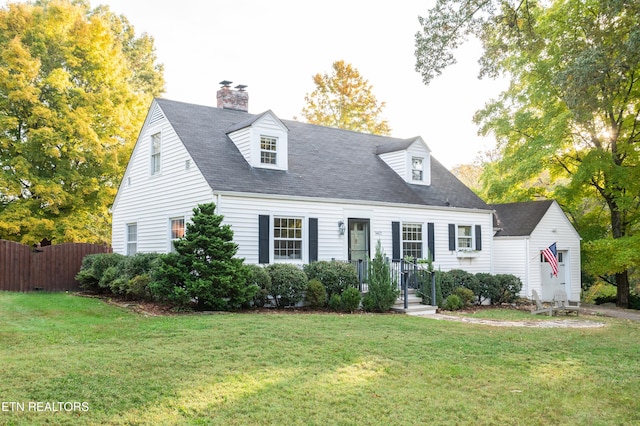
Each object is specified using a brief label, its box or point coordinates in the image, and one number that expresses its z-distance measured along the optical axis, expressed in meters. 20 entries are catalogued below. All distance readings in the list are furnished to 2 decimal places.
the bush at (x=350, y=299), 13.71
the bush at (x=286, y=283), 13.55
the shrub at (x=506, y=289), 18.05
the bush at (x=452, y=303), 15.72
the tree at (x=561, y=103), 11.15
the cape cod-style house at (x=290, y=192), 14.91
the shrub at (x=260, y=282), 13.20
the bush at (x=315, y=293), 13.88
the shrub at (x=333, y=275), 14.33
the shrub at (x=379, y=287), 14.13
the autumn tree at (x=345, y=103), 35.16
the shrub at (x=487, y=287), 17.77
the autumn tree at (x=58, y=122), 19.03
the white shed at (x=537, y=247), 20.20
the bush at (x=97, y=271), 15.73
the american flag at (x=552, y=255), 17.06
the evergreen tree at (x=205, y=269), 12.01
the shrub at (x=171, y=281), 11.98
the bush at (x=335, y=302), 13.88
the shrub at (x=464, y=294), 16.59
